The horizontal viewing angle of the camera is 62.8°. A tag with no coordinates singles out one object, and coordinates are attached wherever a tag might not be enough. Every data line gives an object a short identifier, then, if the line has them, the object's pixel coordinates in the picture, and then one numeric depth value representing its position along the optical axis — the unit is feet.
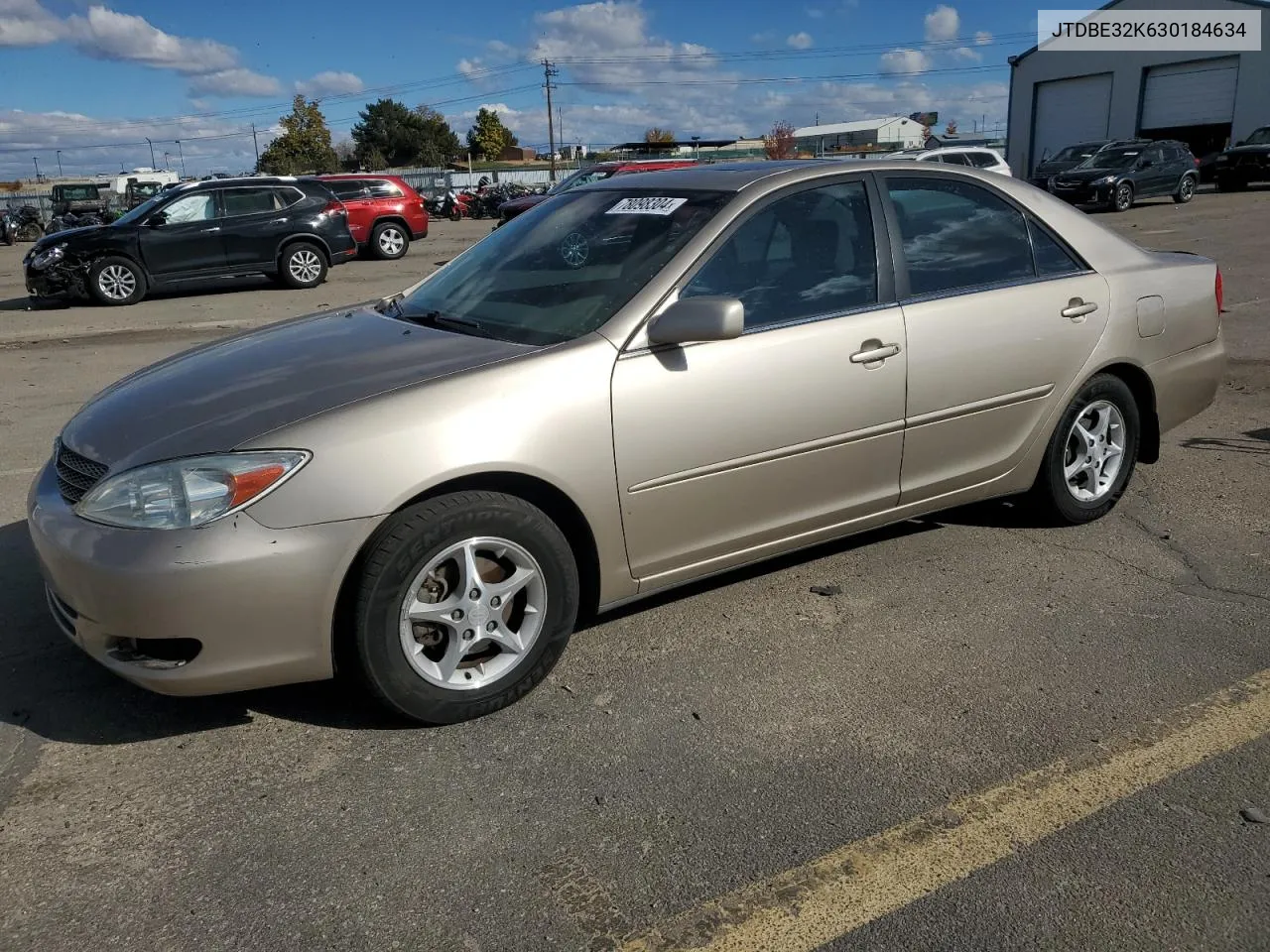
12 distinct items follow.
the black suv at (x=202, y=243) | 45.85
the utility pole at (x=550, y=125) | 228.88
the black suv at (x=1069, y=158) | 88.17
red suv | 66.18
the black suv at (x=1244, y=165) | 98.43
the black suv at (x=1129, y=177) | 82.58
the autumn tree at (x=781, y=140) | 254.88
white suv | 70.54
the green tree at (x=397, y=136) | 276.21
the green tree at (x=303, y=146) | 254.06
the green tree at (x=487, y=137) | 323.78
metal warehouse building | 127.44
